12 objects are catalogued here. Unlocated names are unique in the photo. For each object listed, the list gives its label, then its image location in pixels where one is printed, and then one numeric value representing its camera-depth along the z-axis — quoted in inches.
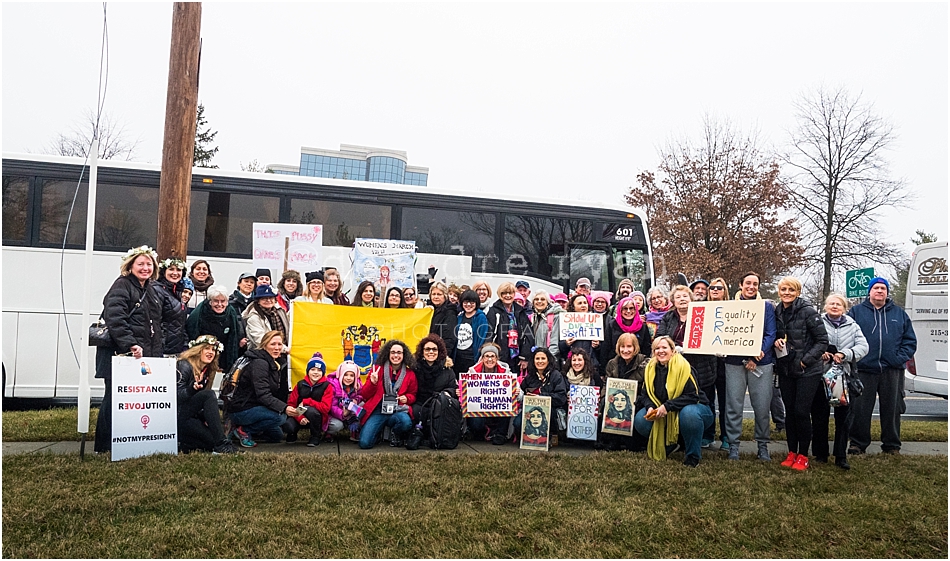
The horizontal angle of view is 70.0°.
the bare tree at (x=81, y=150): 1314.0
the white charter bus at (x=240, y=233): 386.0
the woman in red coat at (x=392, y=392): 294.8
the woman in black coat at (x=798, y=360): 262.5
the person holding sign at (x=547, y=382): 305.0
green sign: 721.6
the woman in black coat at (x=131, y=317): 245.1
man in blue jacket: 305.7
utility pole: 299.0
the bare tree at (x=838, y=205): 1000.2
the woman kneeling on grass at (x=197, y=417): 258.8
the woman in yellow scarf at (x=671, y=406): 263.7
